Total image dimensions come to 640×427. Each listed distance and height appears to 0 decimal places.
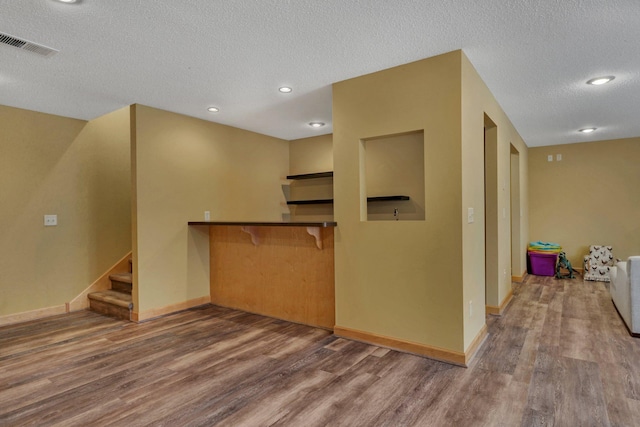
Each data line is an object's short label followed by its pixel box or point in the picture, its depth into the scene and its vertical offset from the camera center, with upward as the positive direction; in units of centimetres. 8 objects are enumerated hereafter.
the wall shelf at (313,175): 506 +56
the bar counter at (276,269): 335 -62
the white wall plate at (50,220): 398 -4
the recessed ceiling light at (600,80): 313 +119
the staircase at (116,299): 381 -97
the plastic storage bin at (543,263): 597 -97
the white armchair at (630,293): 310 -84
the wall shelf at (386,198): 398 +15
